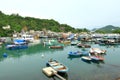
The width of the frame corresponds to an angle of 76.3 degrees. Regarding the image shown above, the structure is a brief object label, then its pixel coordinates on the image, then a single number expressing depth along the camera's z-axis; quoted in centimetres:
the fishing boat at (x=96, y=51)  2253
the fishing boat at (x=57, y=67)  1309
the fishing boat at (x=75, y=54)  2109
